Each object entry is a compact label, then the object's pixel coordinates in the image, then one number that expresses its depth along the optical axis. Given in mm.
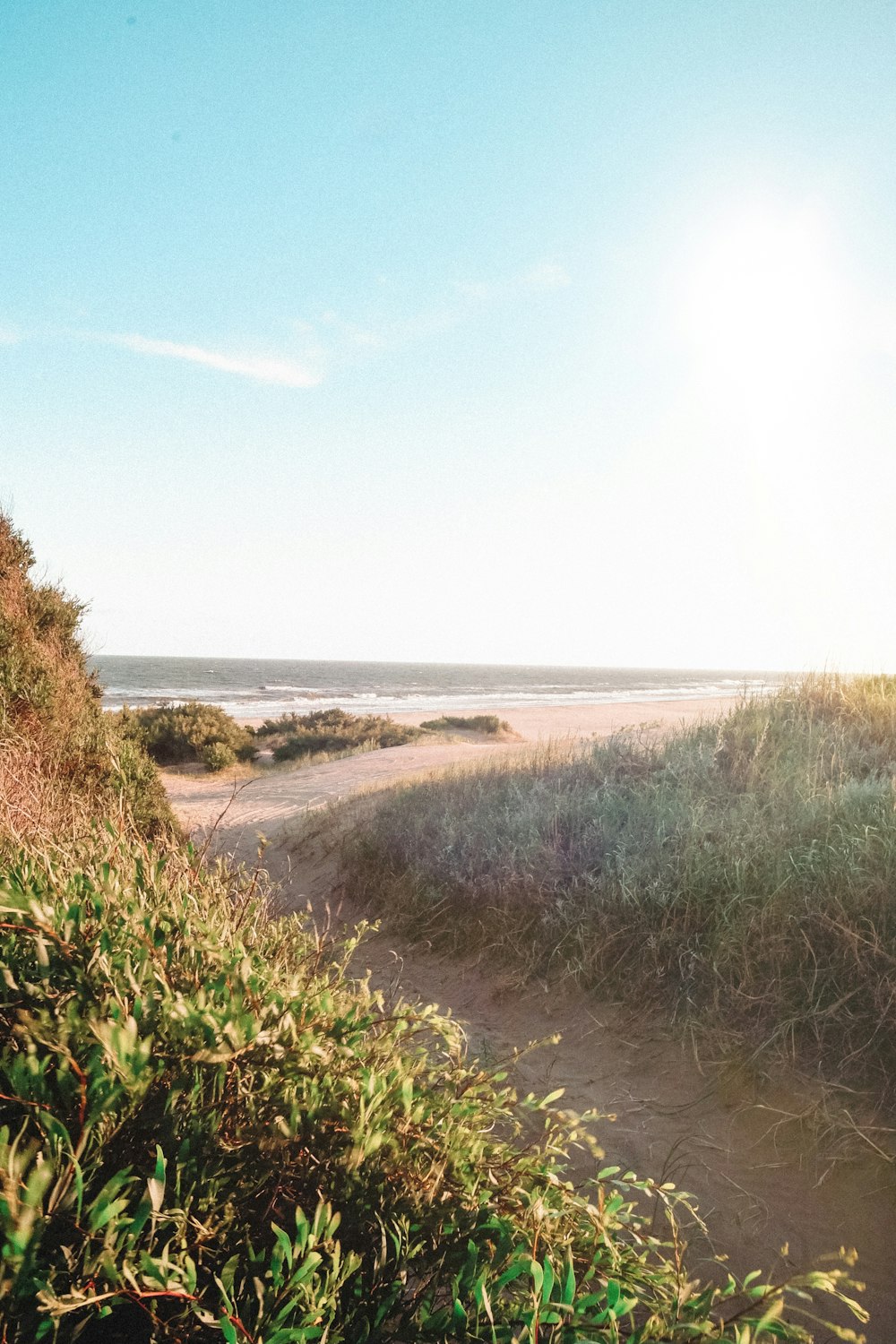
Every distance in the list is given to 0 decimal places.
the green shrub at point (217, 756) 20547
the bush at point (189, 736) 21406
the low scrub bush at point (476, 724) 27484
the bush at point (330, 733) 22609
